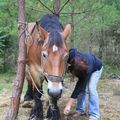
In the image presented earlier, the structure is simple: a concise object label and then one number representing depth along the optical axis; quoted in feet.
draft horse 13.28
